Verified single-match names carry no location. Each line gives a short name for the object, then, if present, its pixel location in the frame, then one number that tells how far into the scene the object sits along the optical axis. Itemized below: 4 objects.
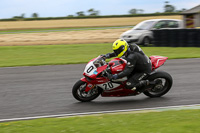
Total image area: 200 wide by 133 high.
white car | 37.97
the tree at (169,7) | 135.19
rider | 13.80
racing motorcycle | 14.08
